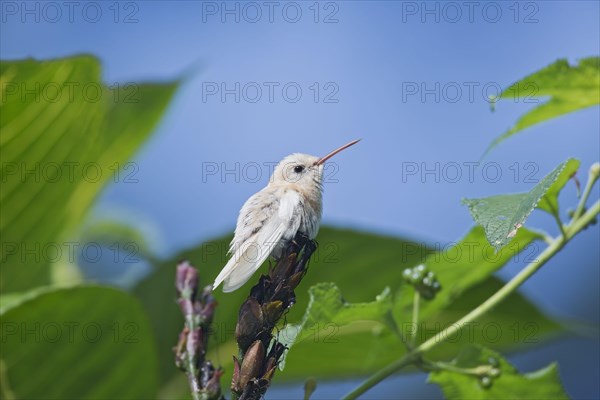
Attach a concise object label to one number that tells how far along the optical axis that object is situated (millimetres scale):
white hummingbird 4371
